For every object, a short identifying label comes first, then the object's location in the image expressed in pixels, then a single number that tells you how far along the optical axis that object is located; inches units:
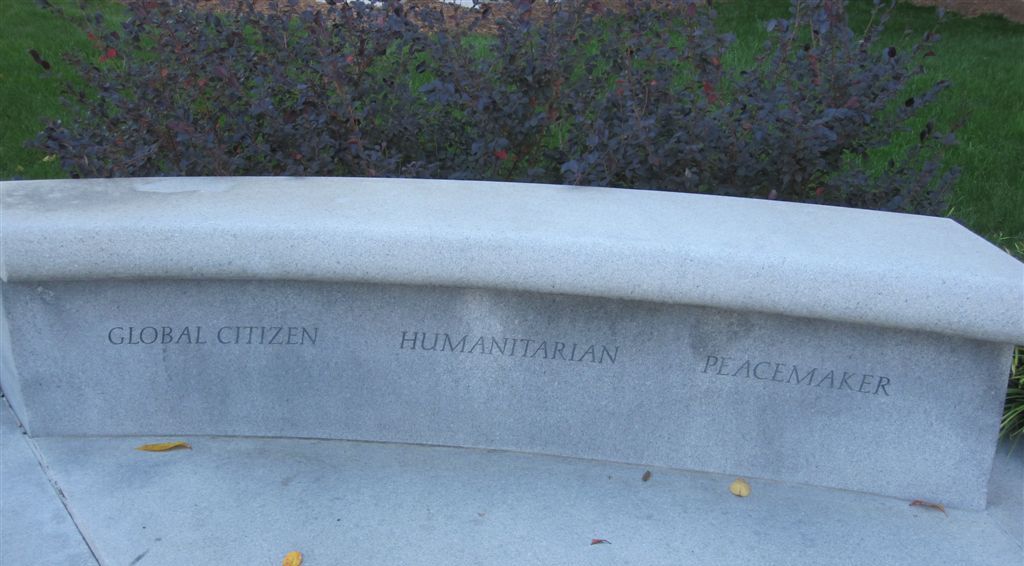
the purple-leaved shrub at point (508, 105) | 154.3
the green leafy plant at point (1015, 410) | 140.1
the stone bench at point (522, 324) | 117.4
